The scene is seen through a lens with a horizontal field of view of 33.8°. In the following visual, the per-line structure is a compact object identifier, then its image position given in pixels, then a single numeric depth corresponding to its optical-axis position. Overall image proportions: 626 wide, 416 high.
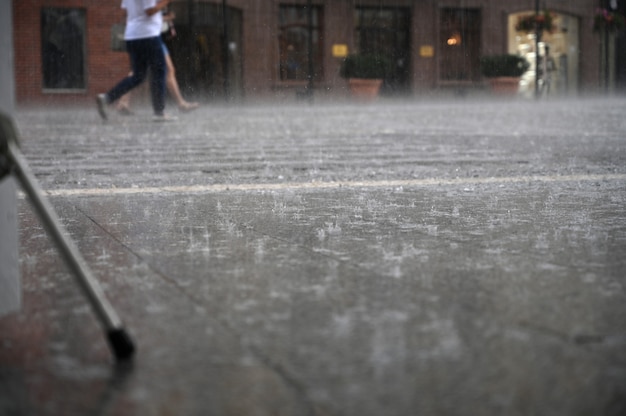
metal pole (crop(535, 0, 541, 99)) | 25.88
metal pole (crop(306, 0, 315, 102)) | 26.12
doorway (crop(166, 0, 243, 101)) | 26.05
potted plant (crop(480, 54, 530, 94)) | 26.31
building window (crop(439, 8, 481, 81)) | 29.53
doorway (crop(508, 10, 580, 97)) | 29.14
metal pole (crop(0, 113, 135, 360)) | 1.49
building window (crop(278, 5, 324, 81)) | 26.02
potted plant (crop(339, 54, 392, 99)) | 22.86
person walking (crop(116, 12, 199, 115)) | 11.56
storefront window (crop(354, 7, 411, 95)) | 28.49
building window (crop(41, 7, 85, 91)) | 24.30
